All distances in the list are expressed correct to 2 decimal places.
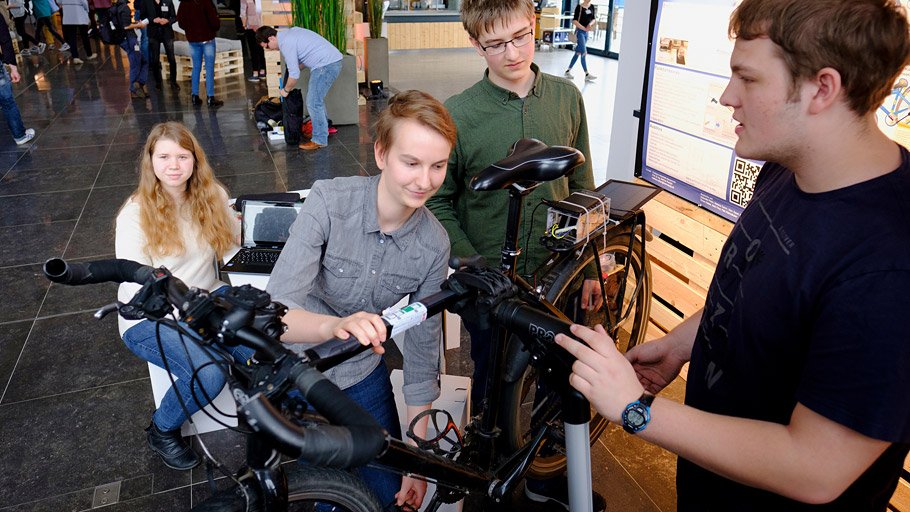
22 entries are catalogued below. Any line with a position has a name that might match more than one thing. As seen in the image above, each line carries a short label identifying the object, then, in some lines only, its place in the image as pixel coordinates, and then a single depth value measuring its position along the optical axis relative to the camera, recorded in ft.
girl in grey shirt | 5.45
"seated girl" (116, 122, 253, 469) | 8.42
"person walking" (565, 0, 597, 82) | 38.93
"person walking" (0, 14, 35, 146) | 22.50
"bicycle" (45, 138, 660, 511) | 2.84
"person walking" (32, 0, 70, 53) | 43.45
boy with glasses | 6.81
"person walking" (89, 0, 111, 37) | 37.81
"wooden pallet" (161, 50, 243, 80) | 37.01
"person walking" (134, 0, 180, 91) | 31.96
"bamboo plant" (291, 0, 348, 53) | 26.23
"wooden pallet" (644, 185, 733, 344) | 9.33
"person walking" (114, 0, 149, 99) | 32.35
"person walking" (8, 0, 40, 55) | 44.19
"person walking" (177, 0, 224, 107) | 30.14
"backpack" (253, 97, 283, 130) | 26.89
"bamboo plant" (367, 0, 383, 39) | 31.58
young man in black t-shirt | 3.11
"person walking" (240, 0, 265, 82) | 36.15
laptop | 10.00
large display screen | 8.44
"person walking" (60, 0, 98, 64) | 39.88
